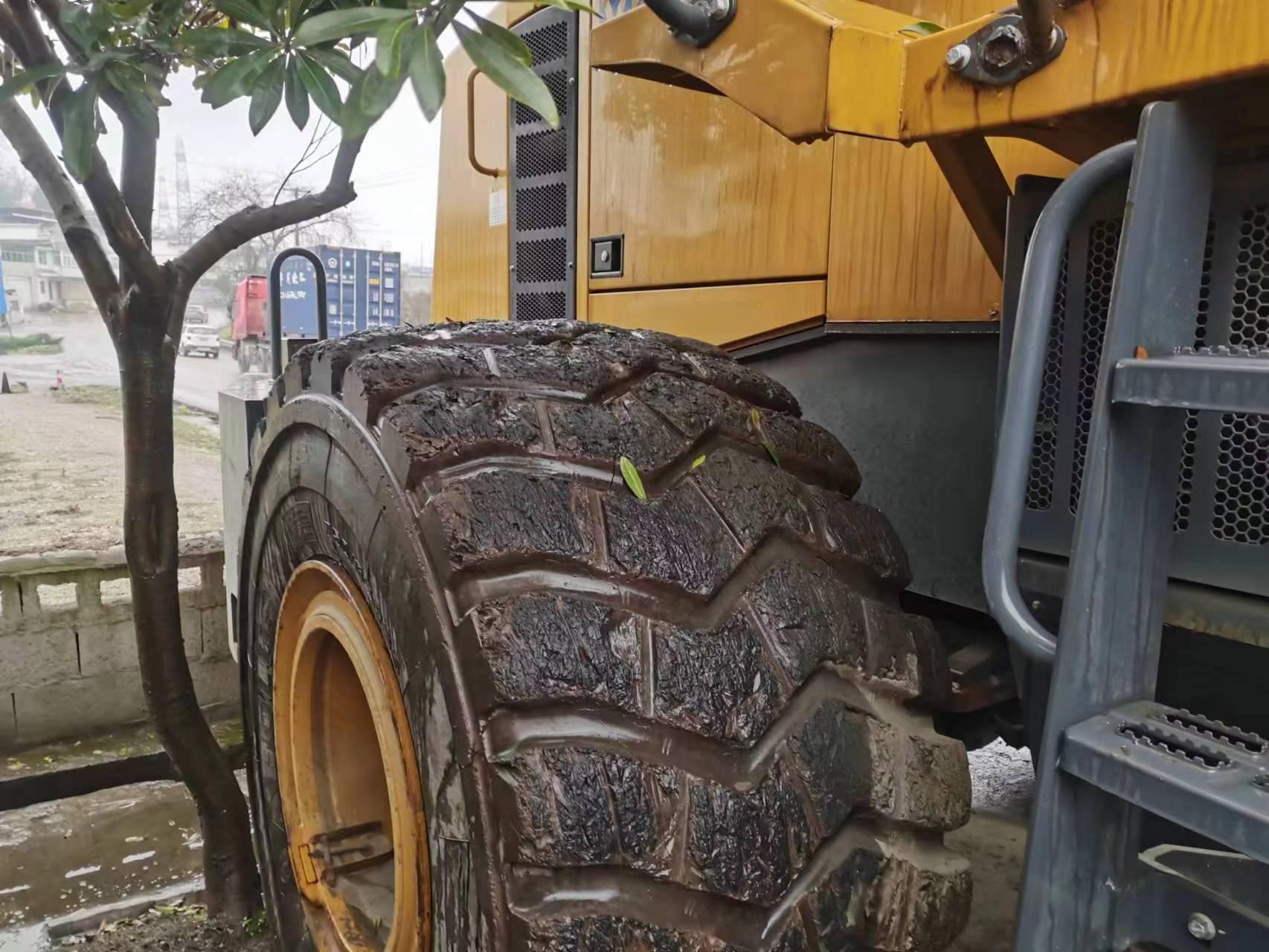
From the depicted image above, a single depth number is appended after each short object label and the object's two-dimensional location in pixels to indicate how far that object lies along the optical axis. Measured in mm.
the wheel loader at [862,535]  972
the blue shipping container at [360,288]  21547
